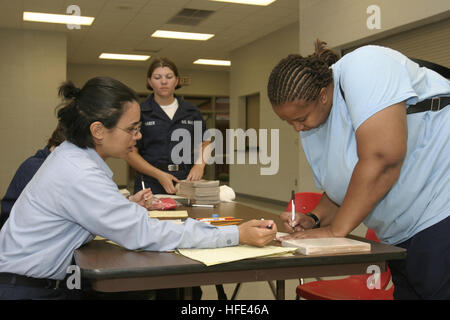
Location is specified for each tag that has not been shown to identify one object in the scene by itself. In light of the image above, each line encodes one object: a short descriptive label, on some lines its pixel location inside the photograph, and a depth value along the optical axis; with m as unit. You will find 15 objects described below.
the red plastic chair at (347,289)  2.07
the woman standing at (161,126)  3.06
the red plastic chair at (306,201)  2.51
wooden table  1.15
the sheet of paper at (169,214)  2.05
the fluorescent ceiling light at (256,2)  7.30
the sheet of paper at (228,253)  1.22
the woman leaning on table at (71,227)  1.35
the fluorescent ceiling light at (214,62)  12.21
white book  1.30
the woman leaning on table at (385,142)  1.29
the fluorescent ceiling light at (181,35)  9.41
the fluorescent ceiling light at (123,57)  11.61
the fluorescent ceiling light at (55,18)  8.22
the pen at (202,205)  2.49
